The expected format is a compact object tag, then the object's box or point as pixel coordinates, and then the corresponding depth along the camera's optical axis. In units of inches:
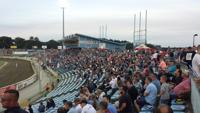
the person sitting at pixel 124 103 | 156.5
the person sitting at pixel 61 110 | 157.5
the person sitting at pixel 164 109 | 86.5
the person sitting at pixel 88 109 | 146.9
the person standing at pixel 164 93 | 164.9
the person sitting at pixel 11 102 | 75.3
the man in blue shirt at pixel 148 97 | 168.3
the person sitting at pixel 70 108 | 156.8
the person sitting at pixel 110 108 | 145.7
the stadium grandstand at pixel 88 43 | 1129.9
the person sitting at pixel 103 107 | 131.9
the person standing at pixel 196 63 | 161.3
